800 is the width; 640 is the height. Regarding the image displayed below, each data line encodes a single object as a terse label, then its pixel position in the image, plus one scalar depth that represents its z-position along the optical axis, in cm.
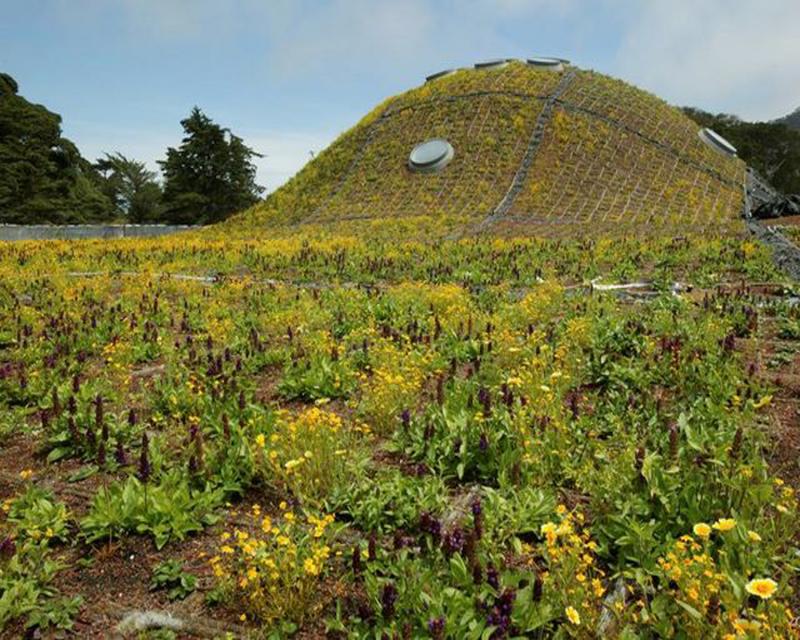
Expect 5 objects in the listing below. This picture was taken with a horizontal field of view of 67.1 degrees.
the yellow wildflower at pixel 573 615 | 281
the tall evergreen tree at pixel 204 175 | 6312
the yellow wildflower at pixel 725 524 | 313
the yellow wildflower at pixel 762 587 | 266
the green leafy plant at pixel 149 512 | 420
